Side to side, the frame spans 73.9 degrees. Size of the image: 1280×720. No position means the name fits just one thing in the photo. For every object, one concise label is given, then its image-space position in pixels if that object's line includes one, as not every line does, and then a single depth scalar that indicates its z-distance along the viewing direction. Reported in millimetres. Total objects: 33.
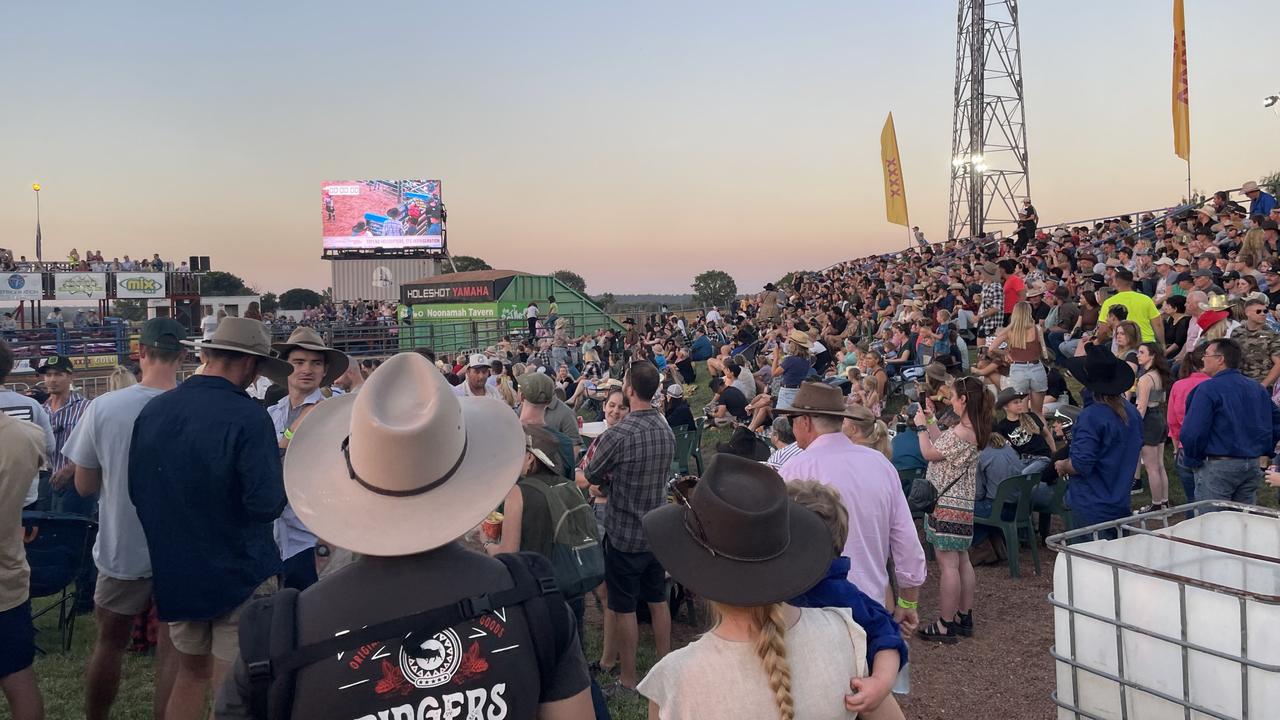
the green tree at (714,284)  73875
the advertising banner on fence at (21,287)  34469
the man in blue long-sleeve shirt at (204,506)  3154
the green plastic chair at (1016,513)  6227
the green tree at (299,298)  97625
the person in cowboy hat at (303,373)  4984
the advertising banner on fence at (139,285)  36188
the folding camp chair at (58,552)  5230
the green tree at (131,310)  44794
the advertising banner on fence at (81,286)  36062
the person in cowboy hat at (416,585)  1548
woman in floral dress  5062
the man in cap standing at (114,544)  3607
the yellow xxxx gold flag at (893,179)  27188
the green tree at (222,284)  84438
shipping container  52938
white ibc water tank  2455
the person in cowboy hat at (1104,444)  4955
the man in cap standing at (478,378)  8539
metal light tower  30500
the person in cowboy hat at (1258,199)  14108
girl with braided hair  1902
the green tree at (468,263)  92750
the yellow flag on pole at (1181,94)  18672
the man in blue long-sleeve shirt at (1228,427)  5367
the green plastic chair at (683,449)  9409
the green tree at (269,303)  63306
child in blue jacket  2014
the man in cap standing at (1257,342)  7367
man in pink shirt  3617
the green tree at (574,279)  96138
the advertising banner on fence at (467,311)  38438
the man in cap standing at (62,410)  6121
